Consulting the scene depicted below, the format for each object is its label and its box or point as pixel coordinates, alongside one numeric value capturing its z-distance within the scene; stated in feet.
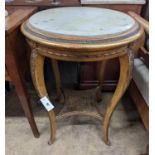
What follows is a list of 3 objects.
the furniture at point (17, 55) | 2.93
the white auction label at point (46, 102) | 3.26
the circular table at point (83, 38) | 2.50
